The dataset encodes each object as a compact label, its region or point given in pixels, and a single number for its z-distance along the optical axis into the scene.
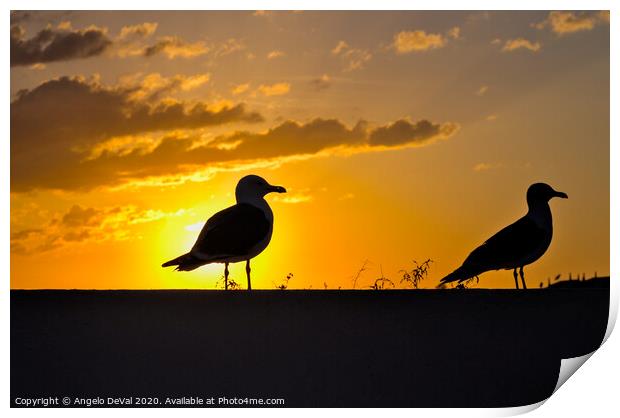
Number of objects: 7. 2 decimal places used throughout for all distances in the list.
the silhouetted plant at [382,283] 18.23
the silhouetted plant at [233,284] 19.48
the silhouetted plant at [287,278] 18.23
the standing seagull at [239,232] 19.56
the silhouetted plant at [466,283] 19.13
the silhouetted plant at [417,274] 18.33
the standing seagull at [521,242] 19.37
